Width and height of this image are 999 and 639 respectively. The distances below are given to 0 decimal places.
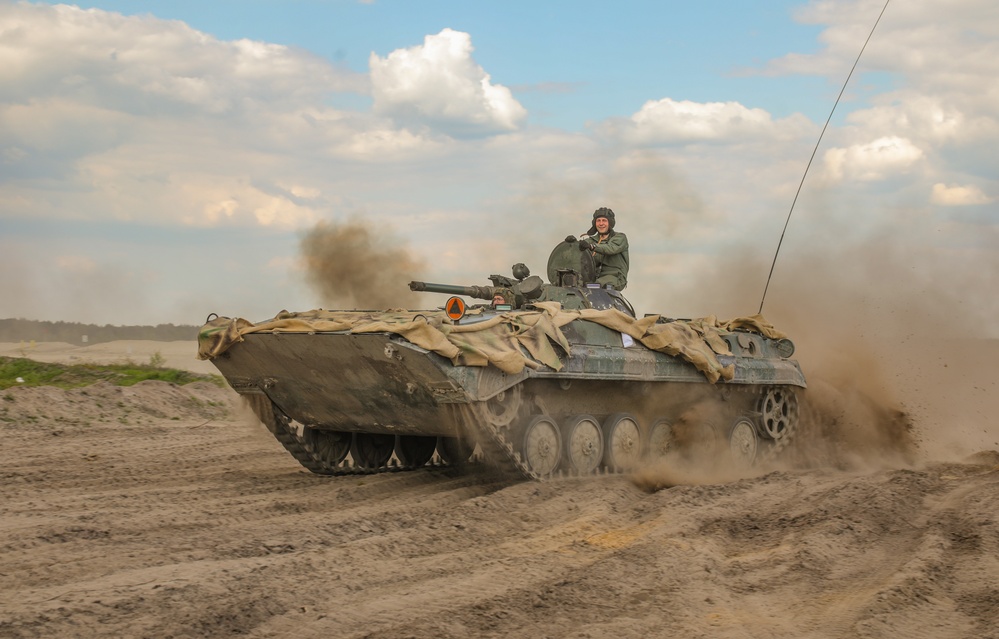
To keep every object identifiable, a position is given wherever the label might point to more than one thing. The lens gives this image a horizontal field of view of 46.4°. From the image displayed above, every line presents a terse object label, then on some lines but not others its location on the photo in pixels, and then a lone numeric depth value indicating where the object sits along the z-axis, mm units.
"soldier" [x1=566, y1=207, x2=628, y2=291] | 13523
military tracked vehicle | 9961
